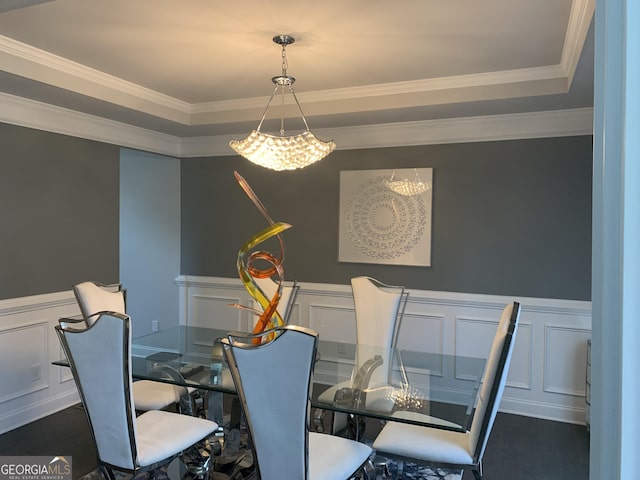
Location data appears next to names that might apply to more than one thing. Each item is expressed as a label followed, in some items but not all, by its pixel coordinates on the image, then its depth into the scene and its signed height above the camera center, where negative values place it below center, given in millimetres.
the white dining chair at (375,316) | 3252 -530
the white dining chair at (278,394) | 1873 -585
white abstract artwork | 4355 +212
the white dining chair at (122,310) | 2986 -478
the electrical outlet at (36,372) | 3821 -1020
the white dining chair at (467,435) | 2127 -924
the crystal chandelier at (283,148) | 3049 +550
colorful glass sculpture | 2918 -214
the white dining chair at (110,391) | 2139 -661
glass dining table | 2293 -734
